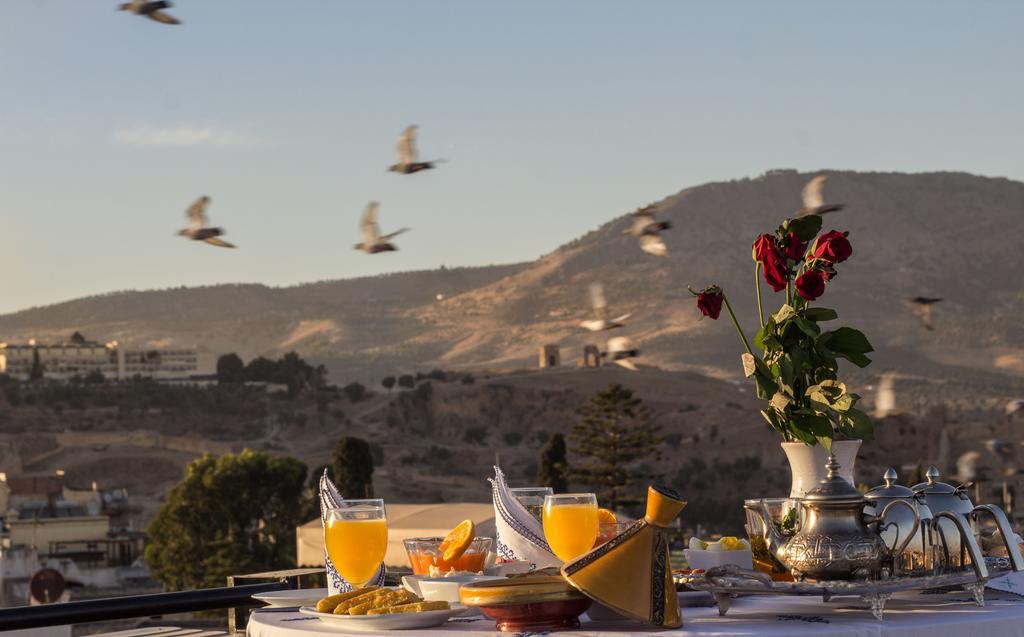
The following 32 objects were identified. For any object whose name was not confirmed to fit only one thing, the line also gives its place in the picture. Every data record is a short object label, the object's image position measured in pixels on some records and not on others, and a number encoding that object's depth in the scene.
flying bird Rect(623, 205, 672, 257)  20.61
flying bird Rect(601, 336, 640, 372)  30.73
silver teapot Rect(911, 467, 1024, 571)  2.77
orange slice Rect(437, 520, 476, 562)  2.99
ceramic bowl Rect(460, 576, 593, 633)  2.42
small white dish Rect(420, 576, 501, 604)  2.78
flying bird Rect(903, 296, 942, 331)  24.08
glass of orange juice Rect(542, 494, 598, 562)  2.91
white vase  3.12
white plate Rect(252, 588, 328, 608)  3.00
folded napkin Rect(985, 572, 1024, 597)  2.87
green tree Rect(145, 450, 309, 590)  49.09
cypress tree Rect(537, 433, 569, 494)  38.69
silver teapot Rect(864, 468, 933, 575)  2.75
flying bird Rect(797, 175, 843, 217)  21.30
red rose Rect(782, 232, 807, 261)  3.19
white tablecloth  2.38
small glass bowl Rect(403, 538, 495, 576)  3.01
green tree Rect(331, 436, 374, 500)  43.31
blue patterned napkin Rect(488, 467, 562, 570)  3.12
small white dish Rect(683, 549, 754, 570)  3.09
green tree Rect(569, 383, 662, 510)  42.41
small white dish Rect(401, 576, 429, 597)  2.83
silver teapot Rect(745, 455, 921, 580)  2.68
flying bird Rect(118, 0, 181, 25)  17.05
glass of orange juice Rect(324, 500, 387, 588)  2.95
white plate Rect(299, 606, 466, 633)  2.51
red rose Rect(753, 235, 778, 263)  3.16
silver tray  2.51
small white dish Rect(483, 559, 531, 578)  2.99
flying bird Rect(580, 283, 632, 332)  25.11
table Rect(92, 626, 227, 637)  4.23
